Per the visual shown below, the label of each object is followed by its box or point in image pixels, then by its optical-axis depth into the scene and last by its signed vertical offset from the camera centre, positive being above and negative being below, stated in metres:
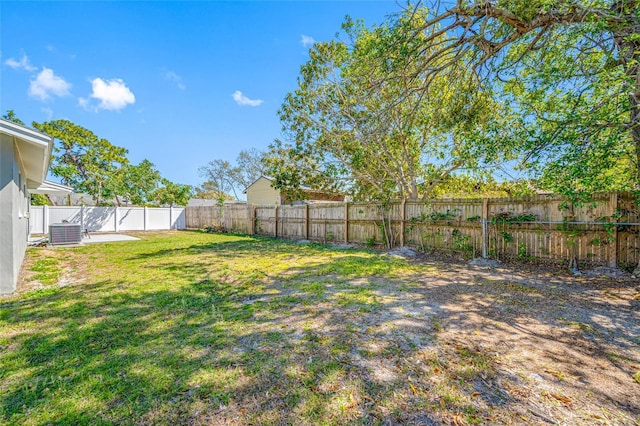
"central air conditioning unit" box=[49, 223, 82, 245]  10.01 -0.92
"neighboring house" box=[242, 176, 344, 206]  21.60 +1.27
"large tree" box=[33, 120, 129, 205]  18.92 +3.87
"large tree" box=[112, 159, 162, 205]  19.81 +1.98
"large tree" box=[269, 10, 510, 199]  6.69 +2.92
